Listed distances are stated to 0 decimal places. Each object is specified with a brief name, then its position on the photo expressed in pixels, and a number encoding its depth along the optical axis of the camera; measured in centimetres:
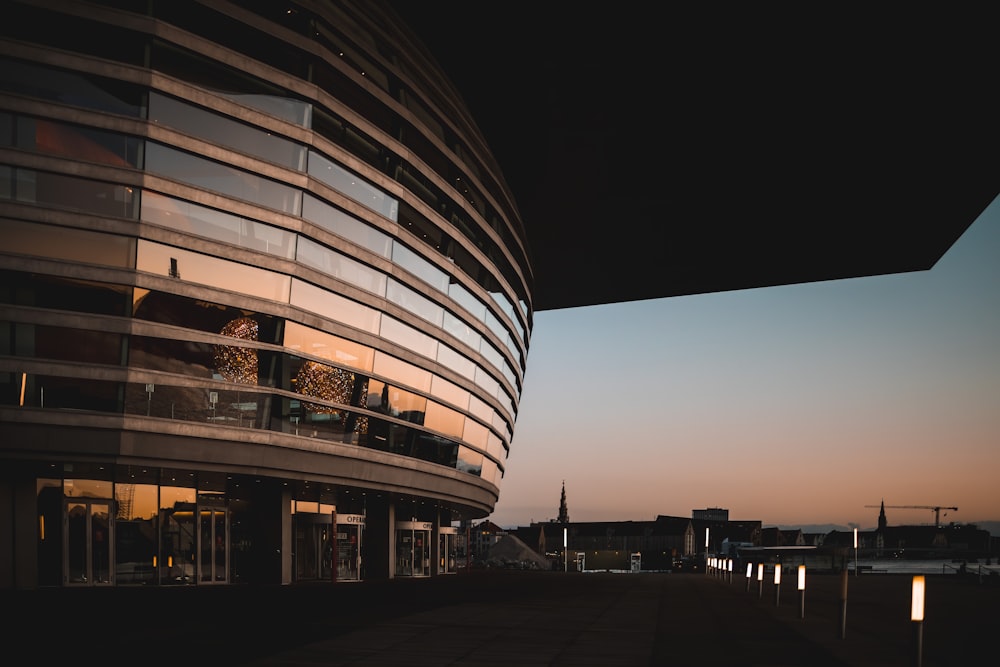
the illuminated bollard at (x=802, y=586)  1964
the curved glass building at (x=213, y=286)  2597
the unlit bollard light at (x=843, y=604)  1508
